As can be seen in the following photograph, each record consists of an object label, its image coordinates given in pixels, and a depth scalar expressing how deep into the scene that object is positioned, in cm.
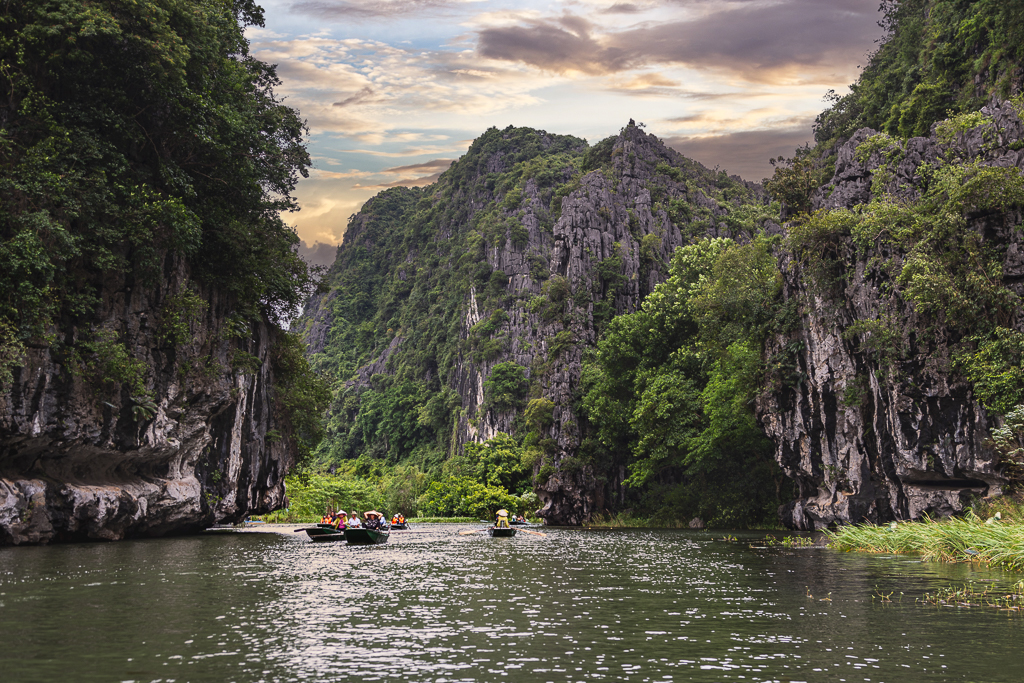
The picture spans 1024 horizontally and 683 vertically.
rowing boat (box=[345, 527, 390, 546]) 3588
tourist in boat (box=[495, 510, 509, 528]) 4444
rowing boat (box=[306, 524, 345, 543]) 4084
